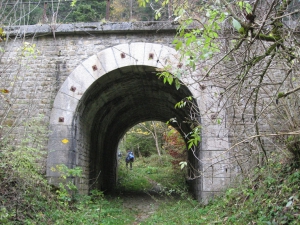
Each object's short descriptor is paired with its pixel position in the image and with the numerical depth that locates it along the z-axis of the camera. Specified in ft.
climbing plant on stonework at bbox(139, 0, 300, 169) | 10.18
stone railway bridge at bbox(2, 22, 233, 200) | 22.75
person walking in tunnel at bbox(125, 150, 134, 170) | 58.23
